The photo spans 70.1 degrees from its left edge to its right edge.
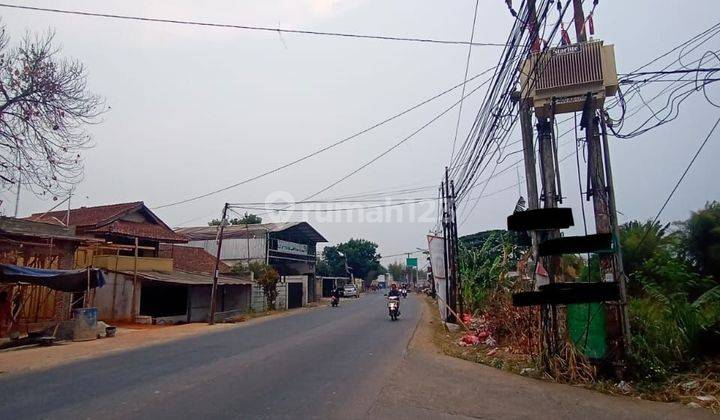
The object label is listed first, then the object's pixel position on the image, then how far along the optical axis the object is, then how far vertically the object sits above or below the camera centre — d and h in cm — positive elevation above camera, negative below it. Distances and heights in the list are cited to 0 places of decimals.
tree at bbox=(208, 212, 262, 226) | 6106 +805
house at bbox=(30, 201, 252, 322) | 2498 +87
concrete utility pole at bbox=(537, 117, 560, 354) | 862 +158
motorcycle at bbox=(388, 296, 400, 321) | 2305 -91
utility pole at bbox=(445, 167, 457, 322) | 2020 +137
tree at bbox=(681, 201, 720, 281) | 1248 +110
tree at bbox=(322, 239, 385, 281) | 7762 +465
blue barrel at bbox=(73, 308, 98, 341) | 1712 -112
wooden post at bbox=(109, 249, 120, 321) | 2470 +9
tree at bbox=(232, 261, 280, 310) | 3434 +68
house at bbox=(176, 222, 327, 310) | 4184 +347
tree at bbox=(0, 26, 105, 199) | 1268 +495
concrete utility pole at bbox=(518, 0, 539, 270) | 962 +245
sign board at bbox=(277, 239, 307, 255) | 4509 +373
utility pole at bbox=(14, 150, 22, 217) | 1282 +265
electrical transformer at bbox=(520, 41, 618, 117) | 877 +356
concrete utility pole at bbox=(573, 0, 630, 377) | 823 +123
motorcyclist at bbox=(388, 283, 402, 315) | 2359 -20
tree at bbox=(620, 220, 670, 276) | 1324 +99
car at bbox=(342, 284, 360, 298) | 6156 -56
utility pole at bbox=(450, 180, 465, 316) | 1922 +82
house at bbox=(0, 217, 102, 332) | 1686 +112
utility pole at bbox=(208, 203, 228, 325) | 2475 +49
